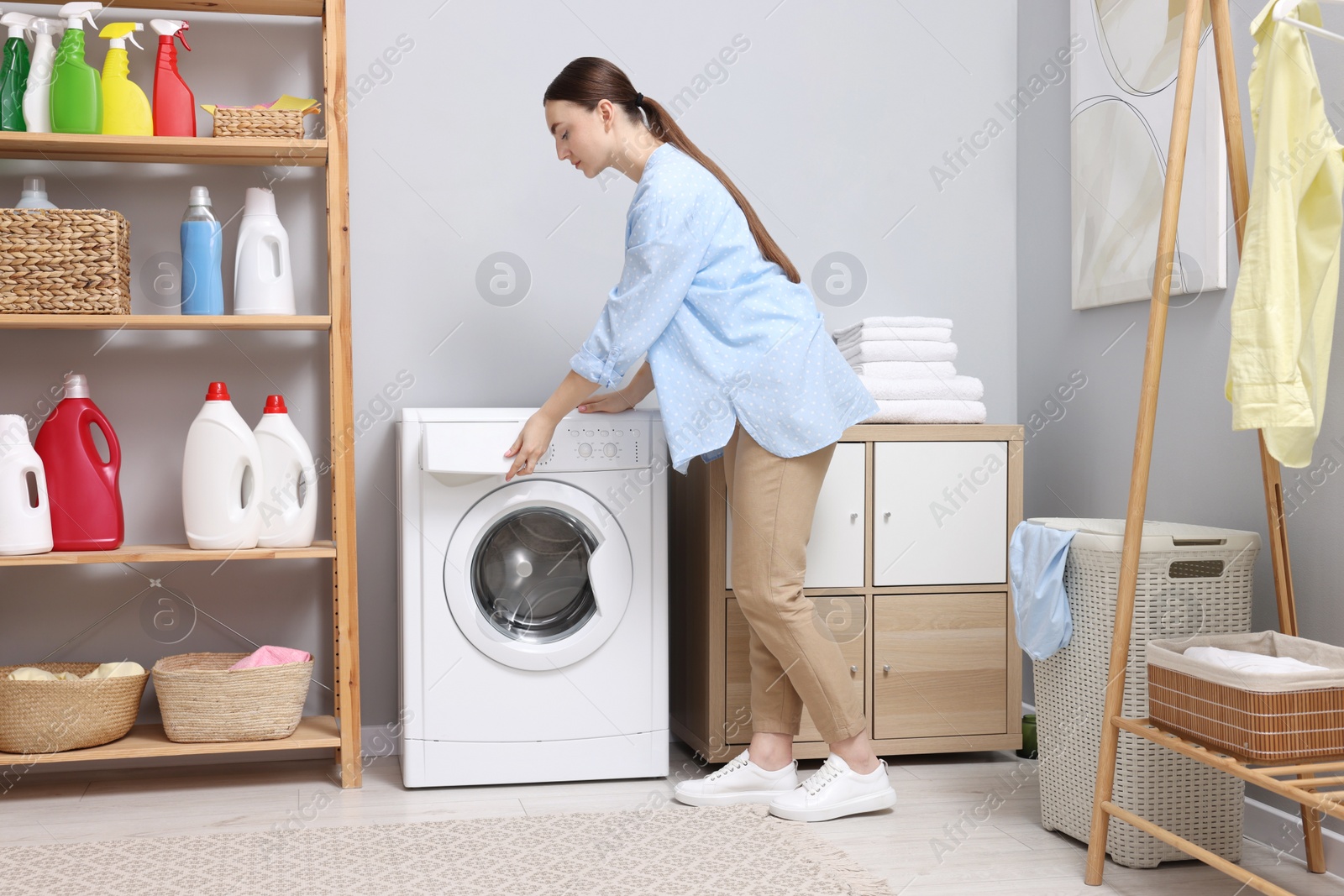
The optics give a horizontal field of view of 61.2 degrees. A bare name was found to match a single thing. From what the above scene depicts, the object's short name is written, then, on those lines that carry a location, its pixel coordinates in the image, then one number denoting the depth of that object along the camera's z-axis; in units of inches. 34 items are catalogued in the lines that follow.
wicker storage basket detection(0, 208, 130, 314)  84.7
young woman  79.1
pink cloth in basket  90.7
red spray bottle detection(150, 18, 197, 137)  88.7
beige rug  67.1
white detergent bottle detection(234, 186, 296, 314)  90.7
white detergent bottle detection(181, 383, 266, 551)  88.1
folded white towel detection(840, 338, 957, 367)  96.0
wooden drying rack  65.1
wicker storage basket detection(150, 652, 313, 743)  86.9
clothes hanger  61.1
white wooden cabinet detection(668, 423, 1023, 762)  93.4
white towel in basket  60.7
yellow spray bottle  88.1
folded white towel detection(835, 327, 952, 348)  96.3
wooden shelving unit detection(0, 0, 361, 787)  85.9
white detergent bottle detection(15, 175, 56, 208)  87.3
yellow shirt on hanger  61.0
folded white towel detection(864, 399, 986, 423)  95.1
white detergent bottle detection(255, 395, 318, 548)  90.1
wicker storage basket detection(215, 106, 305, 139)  88.7
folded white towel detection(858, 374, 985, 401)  94.9
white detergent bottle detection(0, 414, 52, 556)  84.3
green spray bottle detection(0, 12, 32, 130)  87.3
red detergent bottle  87.4
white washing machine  86.4
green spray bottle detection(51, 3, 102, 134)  86.3
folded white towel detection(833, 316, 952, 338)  96.4
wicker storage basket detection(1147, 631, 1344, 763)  58.2
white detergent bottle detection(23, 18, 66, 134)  87.2
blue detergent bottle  89.0
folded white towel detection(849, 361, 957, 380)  95.6
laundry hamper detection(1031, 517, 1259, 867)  70.3
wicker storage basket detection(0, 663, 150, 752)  84.7
